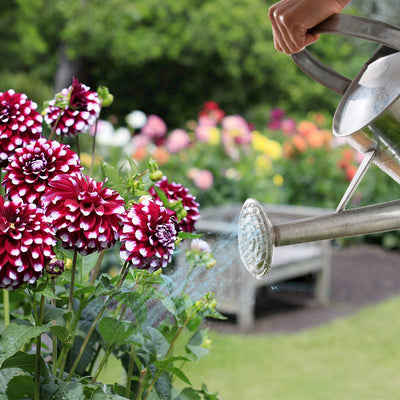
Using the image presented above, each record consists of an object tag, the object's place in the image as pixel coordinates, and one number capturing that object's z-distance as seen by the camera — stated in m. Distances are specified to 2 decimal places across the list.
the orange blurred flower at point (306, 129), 6.28
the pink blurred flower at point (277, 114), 7.09
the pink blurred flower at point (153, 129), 5.34
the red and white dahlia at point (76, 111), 1.21
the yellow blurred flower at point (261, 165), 5.39
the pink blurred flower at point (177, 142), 5.32
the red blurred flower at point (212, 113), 5.79
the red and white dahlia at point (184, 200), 1.20
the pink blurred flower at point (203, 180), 4.68
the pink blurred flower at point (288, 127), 6.54
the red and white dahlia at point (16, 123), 1.11
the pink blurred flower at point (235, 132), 5.30
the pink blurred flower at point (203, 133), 5.33
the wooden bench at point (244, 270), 3.82
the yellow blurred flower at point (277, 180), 5.64
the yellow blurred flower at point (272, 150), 5.57
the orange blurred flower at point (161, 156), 4.98
